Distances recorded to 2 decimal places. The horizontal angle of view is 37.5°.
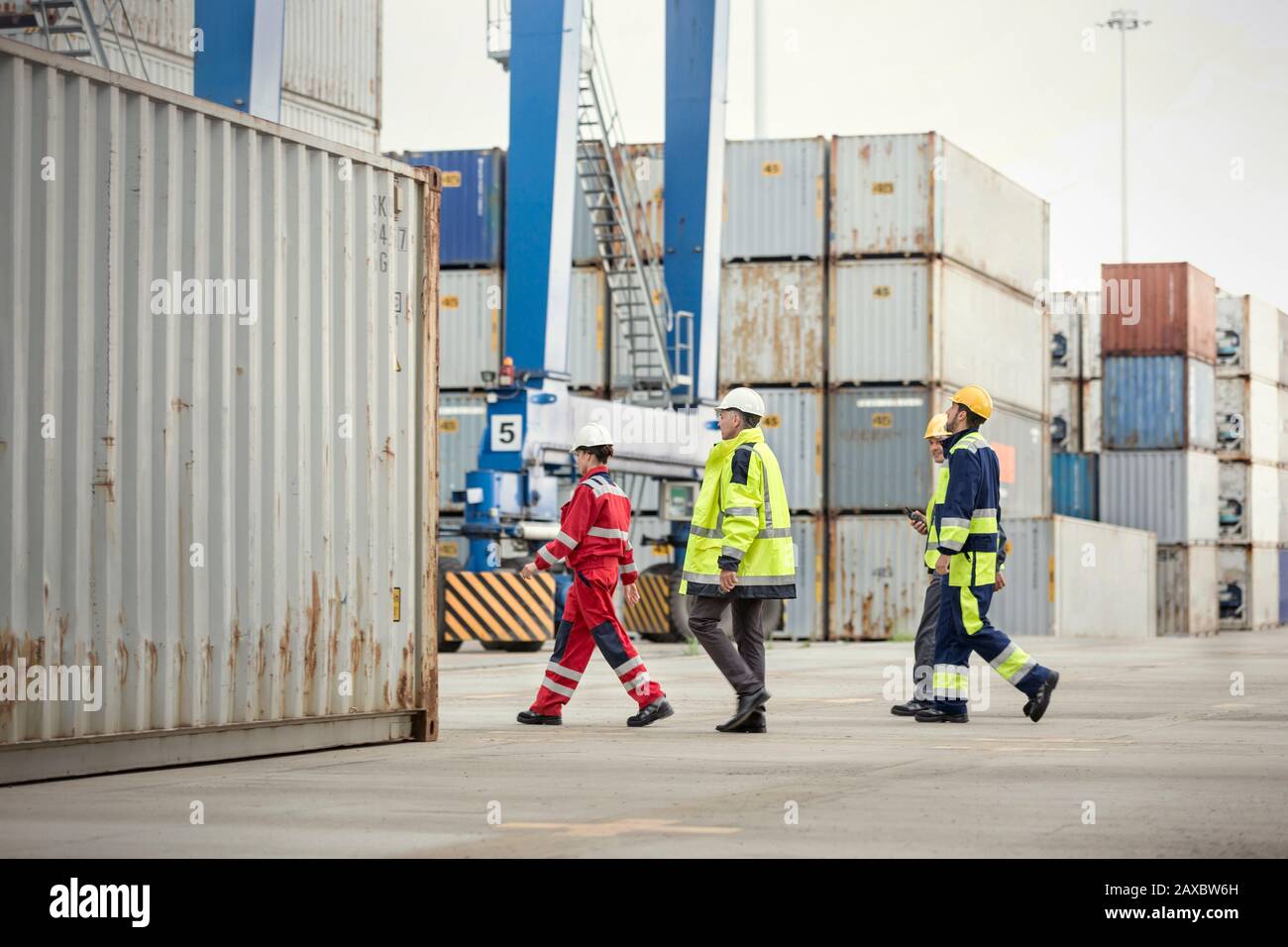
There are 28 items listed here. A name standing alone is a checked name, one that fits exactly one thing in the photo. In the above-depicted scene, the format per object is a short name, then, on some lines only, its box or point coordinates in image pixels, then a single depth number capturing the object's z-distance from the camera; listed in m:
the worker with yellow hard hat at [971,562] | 11.13
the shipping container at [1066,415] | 47.81
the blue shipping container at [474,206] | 32.19
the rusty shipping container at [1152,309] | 44.28
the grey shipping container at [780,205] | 32.34
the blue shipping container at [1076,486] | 45.47
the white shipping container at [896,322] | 31.91
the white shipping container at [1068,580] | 33.00
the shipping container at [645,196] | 32.66
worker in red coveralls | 11.01
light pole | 63.84
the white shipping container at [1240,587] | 48.88
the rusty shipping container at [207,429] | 7.95
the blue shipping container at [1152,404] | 44.41
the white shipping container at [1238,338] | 48.22
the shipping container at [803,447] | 32.25
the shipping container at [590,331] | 32.28
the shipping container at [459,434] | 32.19
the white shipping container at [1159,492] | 44.38
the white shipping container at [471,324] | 32.31
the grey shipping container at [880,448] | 32.00
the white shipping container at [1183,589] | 45.00
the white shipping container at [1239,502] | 48.78
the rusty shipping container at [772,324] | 32.28
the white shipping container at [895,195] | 32.06
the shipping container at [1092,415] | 47.69
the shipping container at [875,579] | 31.62
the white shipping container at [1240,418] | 48.44
